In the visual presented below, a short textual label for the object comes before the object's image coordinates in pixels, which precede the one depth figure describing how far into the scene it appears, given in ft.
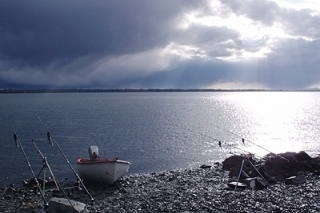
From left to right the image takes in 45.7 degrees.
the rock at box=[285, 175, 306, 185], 79.97
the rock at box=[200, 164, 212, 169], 110.01
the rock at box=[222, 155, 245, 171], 104.12
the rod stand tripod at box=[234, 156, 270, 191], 79.25
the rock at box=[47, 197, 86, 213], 61.82
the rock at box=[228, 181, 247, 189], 76.84
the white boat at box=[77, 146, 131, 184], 83.10
